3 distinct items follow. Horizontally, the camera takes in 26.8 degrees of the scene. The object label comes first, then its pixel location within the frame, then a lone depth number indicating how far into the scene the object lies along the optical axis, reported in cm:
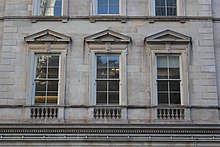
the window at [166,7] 1939
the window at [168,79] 1822
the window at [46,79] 1822
